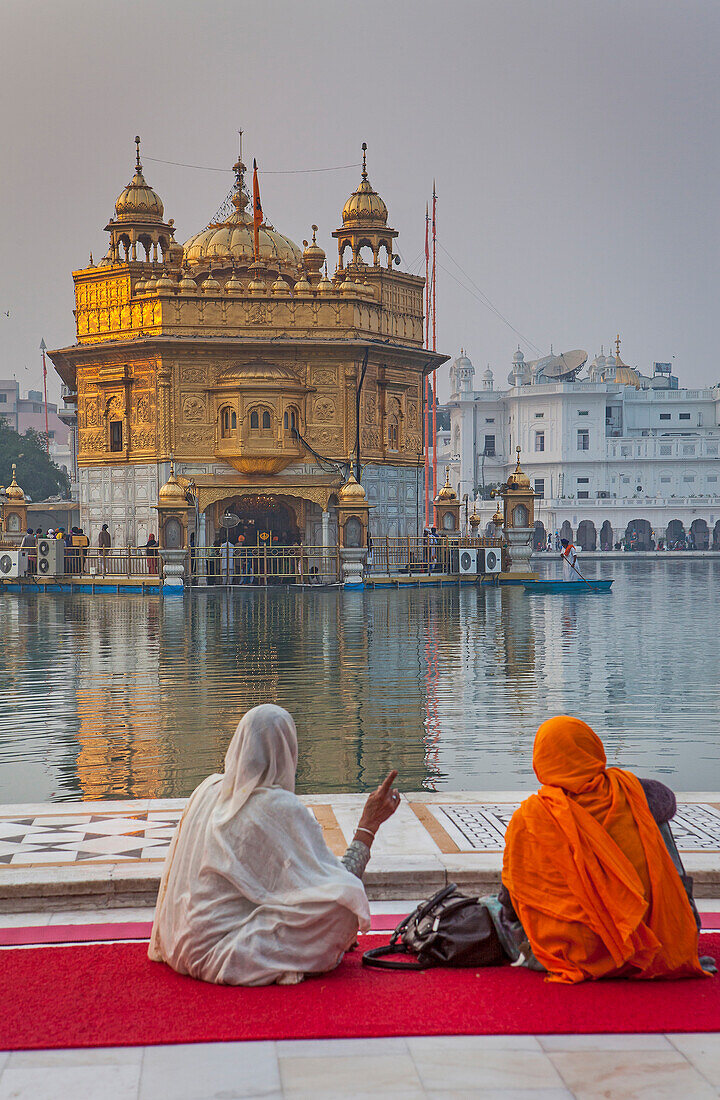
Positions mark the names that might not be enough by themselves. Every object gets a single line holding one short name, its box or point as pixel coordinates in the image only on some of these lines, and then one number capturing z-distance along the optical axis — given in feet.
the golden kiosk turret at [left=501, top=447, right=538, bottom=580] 111.45
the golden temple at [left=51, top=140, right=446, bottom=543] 109.81
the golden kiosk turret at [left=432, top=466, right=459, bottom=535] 121.19
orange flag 118.21
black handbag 13.28
